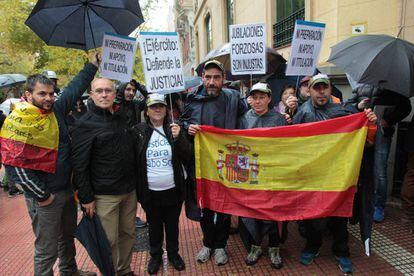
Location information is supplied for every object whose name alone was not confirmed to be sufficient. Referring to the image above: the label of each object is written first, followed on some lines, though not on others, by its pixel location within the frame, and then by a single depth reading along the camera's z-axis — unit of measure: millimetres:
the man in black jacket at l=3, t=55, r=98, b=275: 2753
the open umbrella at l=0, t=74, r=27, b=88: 8918
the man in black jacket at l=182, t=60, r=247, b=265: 3512
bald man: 2883
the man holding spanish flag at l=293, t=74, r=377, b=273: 3404
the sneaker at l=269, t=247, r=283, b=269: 3514
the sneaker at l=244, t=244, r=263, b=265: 3599
